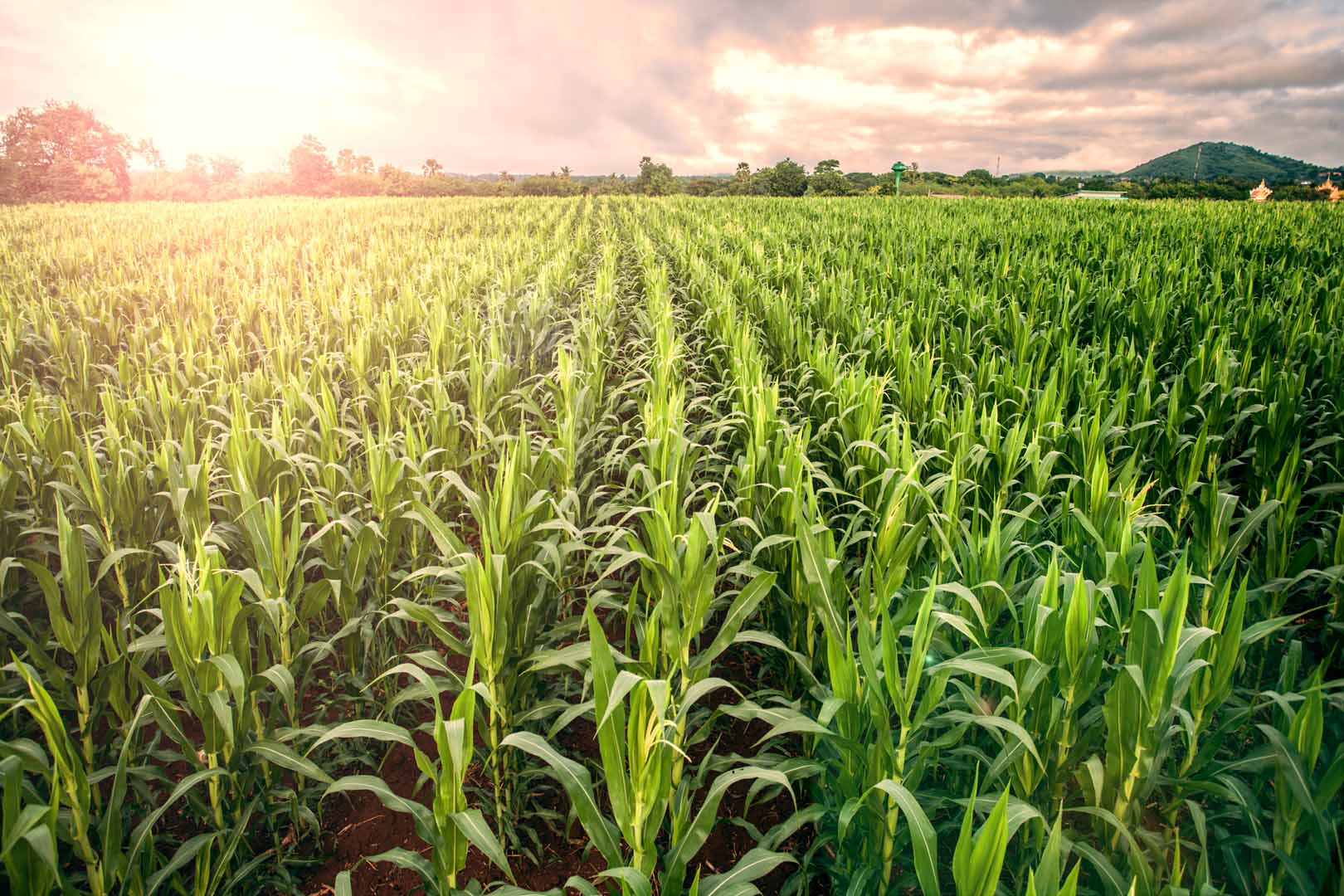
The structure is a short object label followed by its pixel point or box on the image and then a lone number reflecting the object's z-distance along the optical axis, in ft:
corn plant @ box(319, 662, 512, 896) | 4.65
